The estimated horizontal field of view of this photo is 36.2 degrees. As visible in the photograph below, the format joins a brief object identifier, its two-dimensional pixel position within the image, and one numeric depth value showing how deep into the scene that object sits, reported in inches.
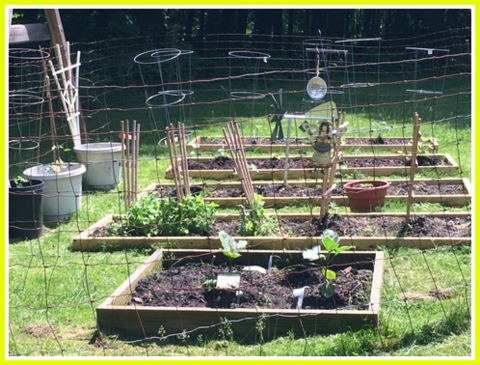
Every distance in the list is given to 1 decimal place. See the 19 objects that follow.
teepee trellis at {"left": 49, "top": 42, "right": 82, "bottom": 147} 323.9
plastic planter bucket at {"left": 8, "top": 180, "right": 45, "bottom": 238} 258.1
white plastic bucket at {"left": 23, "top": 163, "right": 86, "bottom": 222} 279.3
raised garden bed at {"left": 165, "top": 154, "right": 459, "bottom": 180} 329.7
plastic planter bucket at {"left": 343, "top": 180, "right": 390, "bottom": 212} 270.2
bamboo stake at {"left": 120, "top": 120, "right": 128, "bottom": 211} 260.2
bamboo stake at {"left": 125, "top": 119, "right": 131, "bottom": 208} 262.6
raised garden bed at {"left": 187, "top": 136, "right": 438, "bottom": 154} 374.6
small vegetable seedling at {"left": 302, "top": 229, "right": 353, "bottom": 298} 182.4
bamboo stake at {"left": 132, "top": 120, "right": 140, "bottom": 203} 262.4
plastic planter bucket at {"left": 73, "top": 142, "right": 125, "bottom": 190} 325.7
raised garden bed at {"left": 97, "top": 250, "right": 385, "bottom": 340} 172.4
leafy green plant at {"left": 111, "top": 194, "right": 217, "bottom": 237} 248.2
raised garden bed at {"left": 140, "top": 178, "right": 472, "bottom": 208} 281.6
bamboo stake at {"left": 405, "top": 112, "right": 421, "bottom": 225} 229.8
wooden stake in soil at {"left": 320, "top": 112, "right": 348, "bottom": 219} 231.3
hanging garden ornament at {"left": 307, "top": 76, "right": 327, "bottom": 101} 263.0
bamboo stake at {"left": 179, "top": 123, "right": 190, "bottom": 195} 254.1
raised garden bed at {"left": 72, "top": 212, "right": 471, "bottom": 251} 233.0
